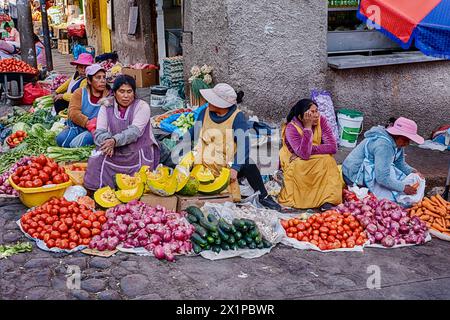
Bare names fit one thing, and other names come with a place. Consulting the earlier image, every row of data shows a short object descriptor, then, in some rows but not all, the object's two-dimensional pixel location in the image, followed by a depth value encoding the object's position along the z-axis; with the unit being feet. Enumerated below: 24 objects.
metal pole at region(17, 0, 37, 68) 40.04
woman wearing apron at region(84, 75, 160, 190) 18.61
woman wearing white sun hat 19.11
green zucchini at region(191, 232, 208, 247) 15.53
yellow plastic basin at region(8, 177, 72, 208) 17.47
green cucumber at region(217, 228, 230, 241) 15.59
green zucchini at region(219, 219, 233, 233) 15.72
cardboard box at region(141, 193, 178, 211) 17.54
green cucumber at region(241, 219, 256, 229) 15.90
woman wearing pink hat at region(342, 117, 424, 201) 18.56
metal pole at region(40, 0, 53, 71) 48.83
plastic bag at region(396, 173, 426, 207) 19.29
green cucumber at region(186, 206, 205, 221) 16.60
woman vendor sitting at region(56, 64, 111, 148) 22.08
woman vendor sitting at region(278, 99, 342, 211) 19.21
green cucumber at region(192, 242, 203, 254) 15.46
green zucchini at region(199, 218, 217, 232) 15.72
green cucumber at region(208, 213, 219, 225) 16.27
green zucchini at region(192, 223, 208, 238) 15.67
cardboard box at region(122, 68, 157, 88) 36.60
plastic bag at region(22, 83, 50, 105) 36.96
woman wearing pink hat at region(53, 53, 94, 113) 25.67
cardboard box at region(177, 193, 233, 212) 17.74
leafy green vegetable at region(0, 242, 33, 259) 15.15
